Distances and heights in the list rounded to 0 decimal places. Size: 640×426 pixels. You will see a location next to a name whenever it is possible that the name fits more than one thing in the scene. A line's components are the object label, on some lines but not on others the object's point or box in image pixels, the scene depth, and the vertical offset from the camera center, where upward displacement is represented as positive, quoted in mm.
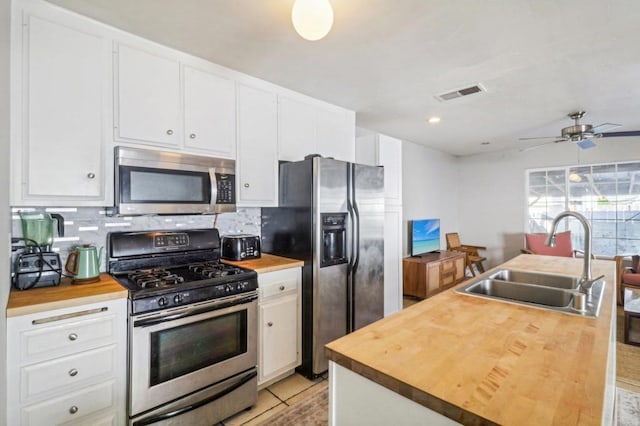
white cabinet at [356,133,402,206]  3566 +638
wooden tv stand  4531 -938
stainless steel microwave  1952 +206
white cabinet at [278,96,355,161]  2857 +815
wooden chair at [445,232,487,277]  5648 -751
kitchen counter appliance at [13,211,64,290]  1648 -233
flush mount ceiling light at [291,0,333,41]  1413 +898
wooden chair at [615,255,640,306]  3914 -841
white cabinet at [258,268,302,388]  2262 -853
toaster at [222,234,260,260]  2498 -280
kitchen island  729 -447
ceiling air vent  2906 +1158
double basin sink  1411 -437
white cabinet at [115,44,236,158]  2002 +763
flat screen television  4973 -399
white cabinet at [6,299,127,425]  1368 -719
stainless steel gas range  1656 -698
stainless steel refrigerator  2477 -244
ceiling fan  3487 +923
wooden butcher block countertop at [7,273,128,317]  1390 -404
